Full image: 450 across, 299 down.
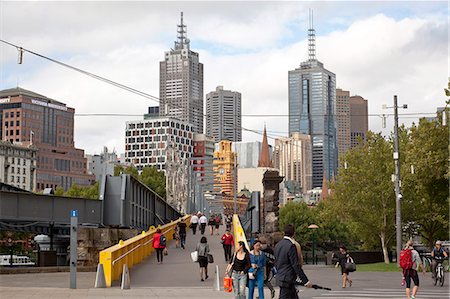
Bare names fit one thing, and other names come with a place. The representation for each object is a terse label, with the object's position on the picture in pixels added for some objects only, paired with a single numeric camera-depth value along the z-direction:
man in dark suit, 13.77
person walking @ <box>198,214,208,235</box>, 51.61
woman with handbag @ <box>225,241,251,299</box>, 18.25
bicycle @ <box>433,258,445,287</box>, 27.78
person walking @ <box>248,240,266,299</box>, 18.56
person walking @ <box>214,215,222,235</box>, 58.12
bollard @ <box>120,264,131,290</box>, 23.58
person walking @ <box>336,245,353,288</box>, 26.88
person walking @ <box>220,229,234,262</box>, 33.31
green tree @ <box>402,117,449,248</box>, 44.25
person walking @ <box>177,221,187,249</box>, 42.66
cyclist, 28.03
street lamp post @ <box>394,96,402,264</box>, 39.85
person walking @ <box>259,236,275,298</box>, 20.68
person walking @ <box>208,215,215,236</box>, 55.88
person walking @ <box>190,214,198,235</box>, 54.34
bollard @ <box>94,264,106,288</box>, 24.19
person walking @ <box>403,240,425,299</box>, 21.83
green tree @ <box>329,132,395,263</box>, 54.71
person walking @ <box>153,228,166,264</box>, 33.84
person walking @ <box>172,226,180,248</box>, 43.94
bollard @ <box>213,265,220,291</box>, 23.63
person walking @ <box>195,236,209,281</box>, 26.31
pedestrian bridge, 25.45
